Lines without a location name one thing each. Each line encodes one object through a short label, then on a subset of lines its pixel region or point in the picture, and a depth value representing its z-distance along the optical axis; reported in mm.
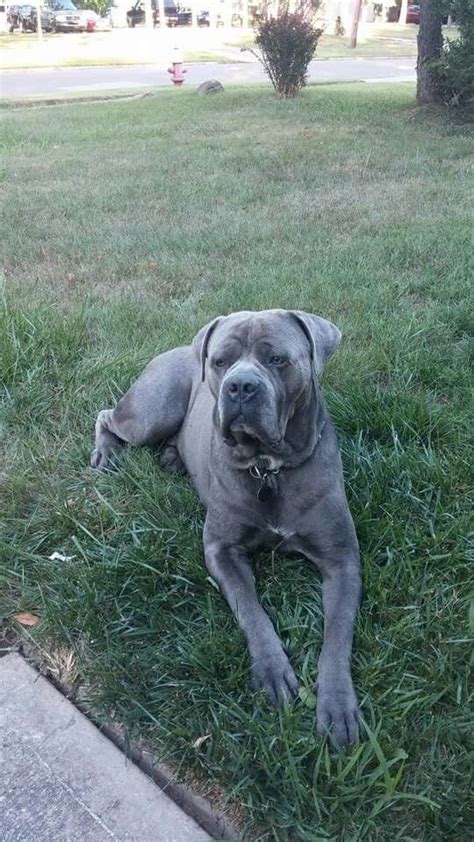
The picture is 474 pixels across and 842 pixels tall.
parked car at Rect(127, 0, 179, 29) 46562
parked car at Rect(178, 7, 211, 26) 48156
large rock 16088
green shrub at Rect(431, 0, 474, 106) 10961
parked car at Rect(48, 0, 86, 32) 41000
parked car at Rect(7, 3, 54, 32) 40656
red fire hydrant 19453
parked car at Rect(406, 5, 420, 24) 50562
